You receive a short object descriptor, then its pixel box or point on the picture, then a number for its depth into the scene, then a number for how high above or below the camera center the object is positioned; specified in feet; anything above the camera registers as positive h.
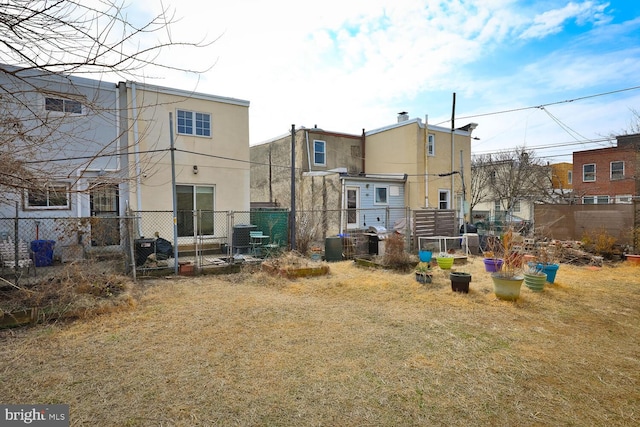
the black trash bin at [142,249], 28.94 -3.37
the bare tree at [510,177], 89.51 +7.79
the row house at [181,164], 32.65 +4.95
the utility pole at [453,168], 63.41 +7.12
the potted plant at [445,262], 31.22 -5.07
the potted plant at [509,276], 21.67 -4.59
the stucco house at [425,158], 58.95 +8.78
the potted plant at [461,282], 23.44 -5.19
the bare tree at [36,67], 7.28 +3.28
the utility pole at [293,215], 35.60 -0.74
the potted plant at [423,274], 26.55 -5.29
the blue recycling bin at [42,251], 28.96 -3.50
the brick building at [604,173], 82.84 +8.21
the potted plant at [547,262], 26.03 -4.53
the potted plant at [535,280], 24.06 -5.25
